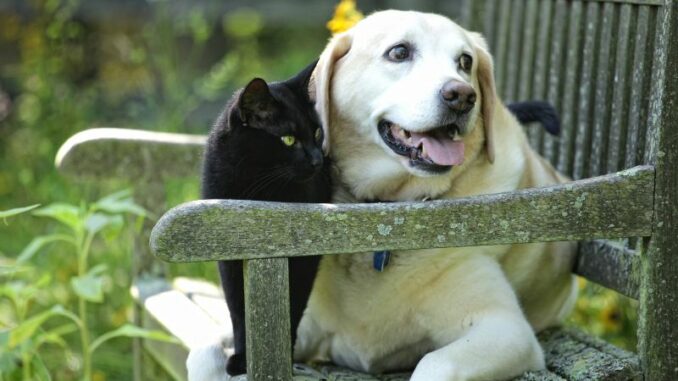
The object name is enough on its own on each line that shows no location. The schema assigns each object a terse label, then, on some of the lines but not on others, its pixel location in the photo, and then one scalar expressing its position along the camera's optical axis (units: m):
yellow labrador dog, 4.82
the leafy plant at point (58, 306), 5.31
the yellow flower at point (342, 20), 6.29
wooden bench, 4.11
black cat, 4.54
